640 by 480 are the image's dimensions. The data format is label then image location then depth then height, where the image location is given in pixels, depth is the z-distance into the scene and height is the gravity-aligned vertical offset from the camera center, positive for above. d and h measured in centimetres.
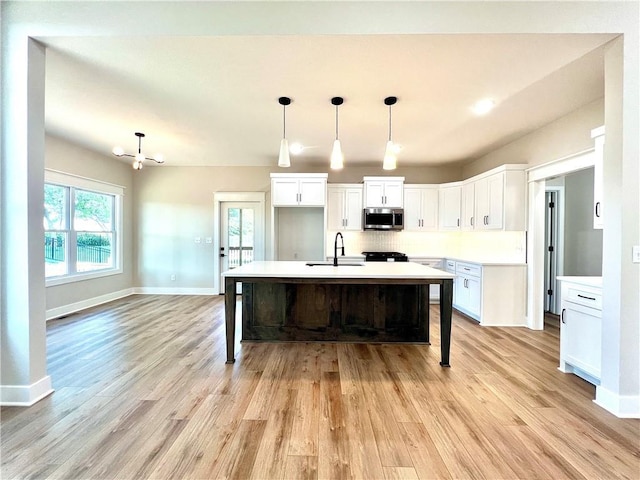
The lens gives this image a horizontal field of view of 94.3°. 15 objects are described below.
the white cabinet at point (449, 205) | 529 +57
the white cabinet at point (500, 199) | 409 +54
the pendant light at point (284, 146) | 282 +85
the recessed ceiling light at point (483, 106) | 307 +140
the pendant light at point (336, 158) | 285 +75
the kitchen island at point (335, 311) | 332 -85
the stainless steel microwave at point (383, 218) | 544 +33
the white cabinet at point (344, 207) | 554 +54
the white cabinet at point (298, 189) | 532 +83
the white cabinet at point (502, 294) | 410 -80
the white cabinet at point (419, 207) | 559 +55
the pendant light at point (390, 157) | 287 +76
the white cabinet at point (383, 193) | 547 +80
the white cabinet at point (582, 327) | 234 -76
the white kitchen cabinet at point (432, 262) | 529 -46
